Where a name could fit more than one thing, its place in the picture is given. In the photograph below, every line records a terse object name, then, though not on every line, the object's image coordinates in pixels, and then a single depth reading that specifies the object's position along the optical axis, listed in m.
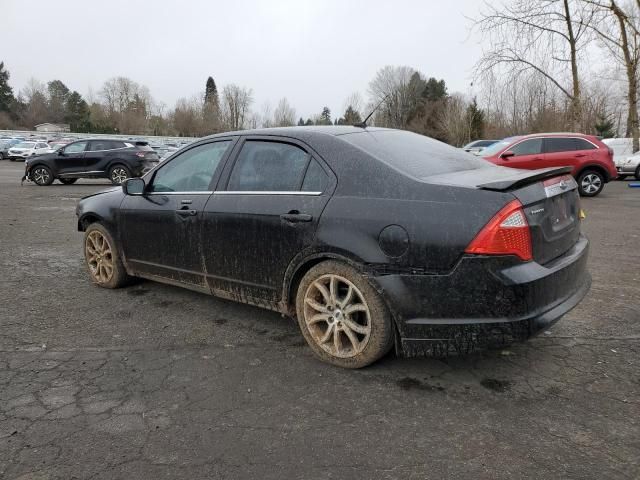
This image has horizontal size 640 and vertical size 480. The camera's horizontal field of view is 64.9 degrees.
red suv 13.16
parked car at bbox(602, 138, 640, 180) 19.30
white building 81.38
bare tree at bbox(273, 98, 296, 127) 74.00
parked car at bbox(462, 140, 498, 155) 27.24
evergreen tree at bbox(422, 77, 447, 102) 75.00
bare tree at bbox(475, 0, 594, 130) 22.61
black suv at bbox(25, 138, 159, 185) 17.42
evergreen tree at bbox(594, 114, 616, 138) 44.08
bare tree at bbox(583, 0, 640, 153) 22.27
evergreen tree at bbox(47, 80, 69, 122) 91.56
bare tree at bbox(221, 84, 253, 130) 83.88
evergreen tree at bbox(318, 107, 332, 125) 85.86
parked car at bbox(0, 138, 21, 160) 41.00
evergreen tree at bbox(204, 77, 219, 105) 98.81
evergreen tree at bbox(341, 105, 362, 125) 63.75
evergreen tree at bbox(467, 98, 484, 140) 51.97
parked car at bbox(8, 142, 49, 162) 35.80
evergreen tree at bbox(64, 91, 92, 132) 89.34
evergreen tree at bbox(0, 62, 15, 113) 87.38
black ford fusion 2.77
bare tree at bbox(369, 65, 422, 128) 66.00
